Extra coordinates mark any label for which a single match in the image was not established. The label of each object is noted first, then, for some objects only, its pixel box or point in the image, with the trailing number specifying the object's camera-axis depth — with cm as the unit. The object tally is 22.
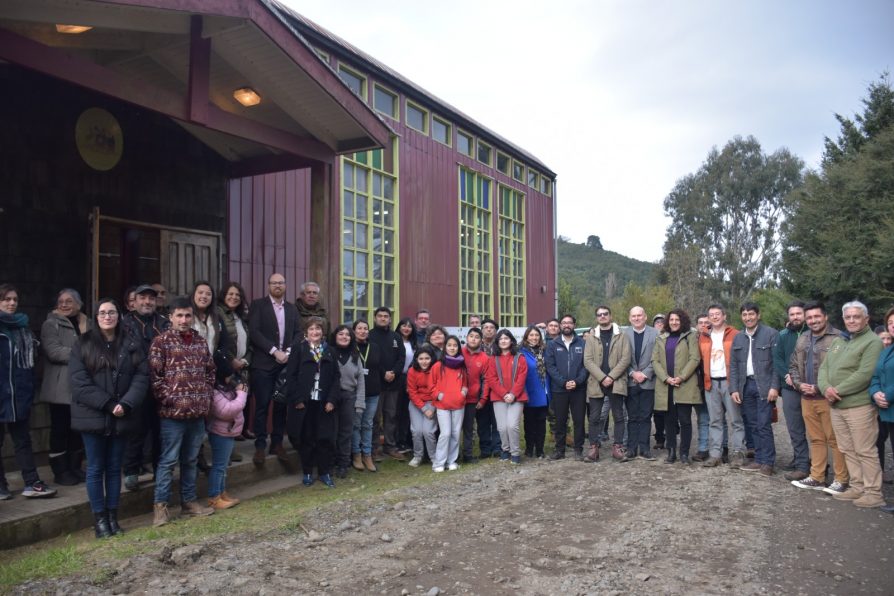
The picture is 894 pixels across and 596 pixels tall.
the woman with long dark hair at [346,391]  669
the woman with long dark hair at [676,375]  719
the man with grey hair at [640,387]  735
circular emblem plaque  652
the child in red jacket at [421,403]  729
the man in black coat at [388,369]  742
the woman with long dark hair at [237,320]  599
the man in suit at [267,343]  632
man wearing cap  506
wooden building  564
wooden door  730
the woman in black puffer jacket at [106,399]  454
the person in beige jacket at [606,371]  739
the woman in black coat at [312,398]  621
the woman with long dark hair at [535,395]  773
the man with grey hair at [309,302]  700
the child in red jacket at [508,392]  746
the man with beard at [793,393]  663
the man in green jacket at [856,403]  559
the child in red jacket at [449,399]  717
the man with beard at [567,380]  759
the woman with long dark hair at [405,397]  780
